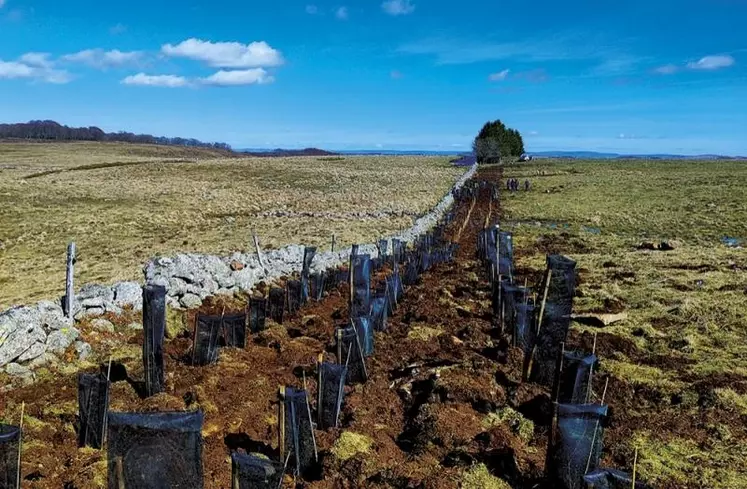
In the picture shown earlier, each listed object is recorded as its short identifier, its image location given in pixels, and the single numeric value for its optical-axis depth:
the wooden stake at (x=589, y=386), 6.25
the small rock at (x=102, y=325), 8.55
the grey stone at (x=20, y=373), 6.92
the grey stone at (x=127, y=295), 9.39
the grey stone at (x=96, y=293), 9.12
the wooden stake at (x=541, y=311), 7.01
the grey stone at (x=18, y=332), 7.05
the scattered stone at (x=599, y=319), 10.05
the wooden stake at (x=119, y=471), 3.78
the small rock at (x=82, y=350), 7.76
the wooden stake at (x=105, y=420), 5.48
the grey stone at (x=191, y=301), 10.35
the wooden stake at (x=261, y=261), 13.13
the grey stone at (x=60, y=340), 7.65
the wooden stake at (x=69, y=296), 8.43
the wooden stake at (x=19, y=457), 4.32
